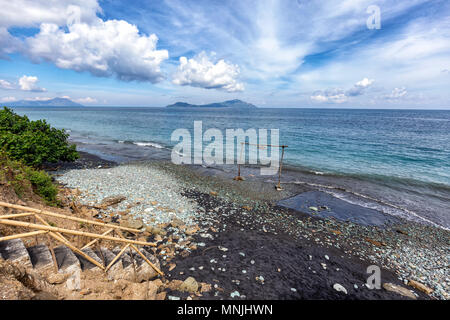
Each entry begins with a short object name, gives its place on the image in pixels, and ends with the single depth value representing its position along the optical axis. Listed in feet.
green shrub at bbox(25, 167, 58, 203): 32.42
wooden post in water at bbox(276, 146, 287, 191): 56.78
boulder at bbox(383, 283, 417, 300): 23.48
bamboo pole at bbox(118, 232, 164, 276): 20.43
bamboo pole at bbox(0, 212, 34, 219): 12.22
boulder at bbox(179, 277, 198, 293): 20.94
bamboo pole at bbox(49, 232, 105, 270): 12.91
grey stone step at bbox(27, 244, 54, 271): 14.99
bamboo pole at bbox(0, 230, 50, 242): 10.15
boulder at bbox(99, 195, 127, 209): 37.58
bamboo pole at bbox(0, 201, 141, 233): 12.91
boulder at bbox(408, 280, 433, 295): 24.22
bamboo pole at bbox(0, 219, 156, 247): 10.51
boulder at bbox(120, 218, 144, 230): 31.01
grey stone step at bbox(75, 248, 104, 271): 17.31
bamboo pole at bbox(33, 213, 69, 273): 14.46
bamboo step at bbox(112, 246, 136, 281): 19.07
